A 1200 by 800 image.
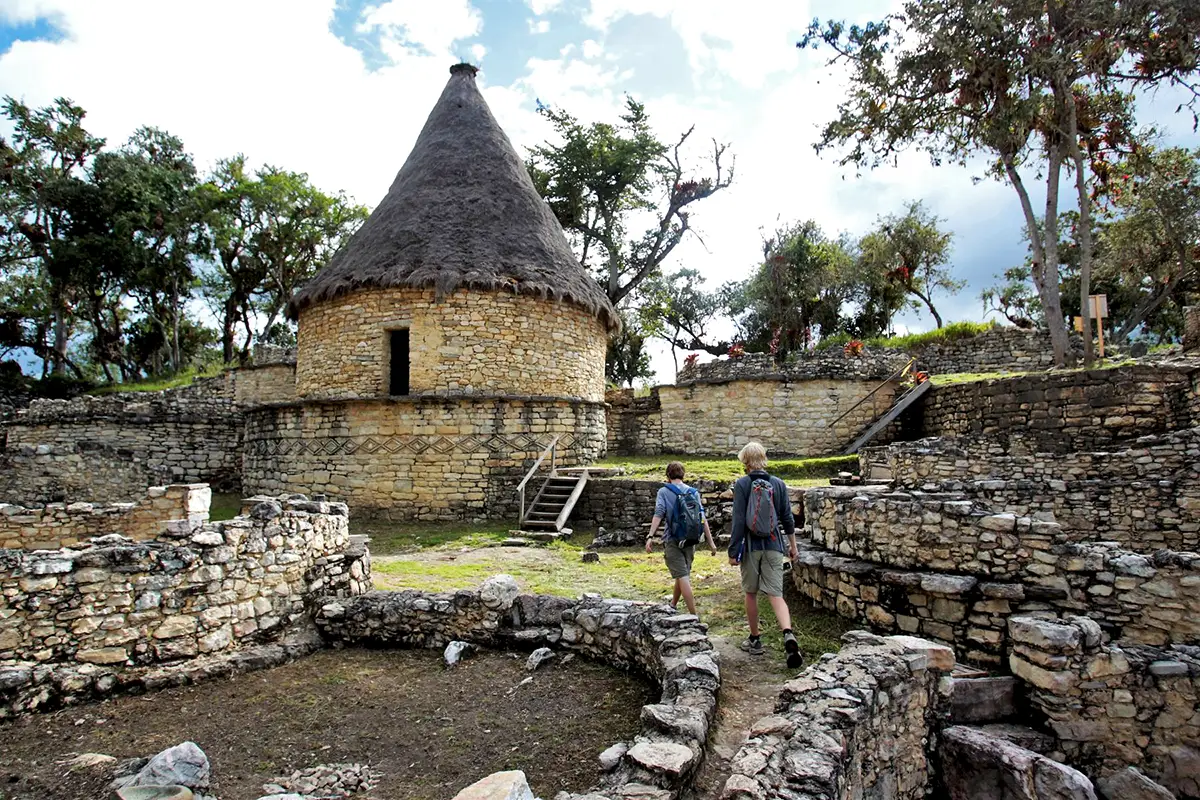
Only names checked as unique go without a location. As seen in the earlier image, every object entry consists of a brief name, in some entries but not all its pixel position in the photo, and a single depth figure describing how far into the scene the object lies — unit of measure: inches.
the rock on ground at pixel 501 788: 102.1
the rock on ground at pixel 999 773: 130.8
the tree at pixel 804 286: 1154.0
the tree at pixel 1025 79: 499.2
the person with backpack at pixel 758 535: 191.5
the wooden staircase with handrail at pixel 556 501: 467.2
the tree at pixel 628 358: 1273.4
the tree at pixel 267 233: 1101.7
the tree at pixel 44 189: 989.8
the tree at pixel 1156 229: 789.9
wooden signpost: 538.9
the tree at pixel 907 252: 1088.2
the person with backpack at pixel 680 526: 218.4
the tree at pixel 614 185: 1023.0
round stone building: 521.3
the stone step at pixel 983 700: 157.6
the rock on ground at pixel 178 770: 127.6
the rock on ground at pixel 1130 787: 139.8
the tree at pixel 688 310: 1505.4
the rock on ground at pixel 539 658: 204.2
